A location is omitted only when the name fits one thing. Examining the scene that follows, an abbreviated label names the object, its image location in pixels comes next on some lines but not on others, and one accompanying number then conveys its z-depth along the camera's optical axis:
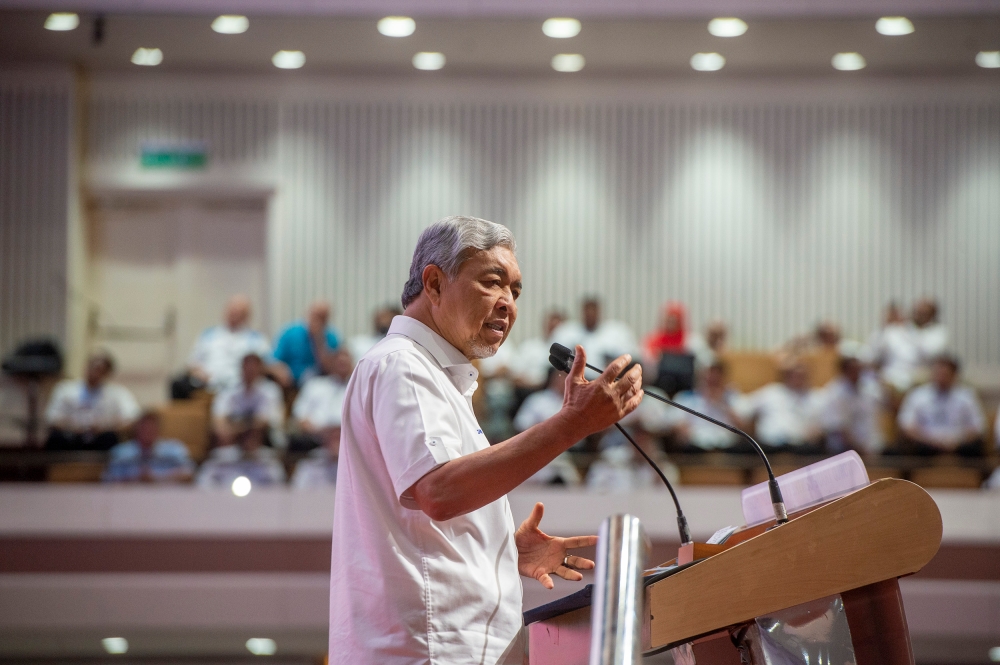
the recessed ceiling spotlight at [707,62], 16.45
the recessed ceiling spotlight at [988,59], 16.05
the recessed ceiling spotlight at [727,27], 14.64
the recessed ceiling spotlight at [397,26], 14.80
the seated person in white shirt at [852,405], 12.95
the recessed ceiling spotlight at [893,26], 14.49
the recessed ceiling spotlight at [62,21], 14.90
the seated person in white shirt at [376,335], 13.86
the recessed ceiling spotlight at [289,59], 16.64
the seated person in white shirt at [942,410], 12.73
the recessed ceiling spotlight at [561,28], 14.71
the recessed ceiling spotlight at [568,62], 16.55
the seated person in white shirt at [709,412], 11.97
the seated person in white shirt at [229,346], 15.34
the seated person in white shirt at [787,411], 12.74
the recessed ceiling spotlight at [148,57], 16.55
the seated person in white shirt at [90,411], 11.55
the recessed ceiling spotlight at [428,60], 16.55
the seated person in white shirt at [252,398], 13.01
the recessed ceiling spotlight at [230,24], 14.87
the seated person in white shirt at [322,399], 12.59
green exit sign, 17.62
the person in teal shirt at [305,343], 14.45
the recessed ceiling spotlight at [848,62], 16.36
